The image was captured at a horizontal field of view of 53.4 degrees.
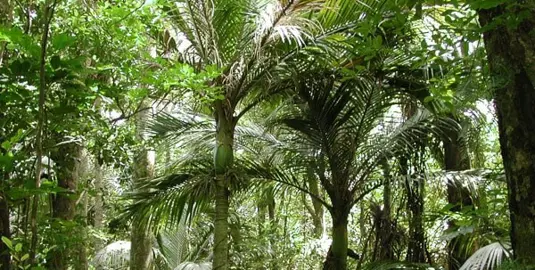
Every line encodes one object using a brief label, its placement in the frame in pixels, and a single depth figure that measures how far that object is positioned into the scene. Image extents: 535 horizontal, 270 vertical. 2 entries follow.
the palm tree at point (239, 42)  4.66
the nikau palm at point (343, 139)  5.30
